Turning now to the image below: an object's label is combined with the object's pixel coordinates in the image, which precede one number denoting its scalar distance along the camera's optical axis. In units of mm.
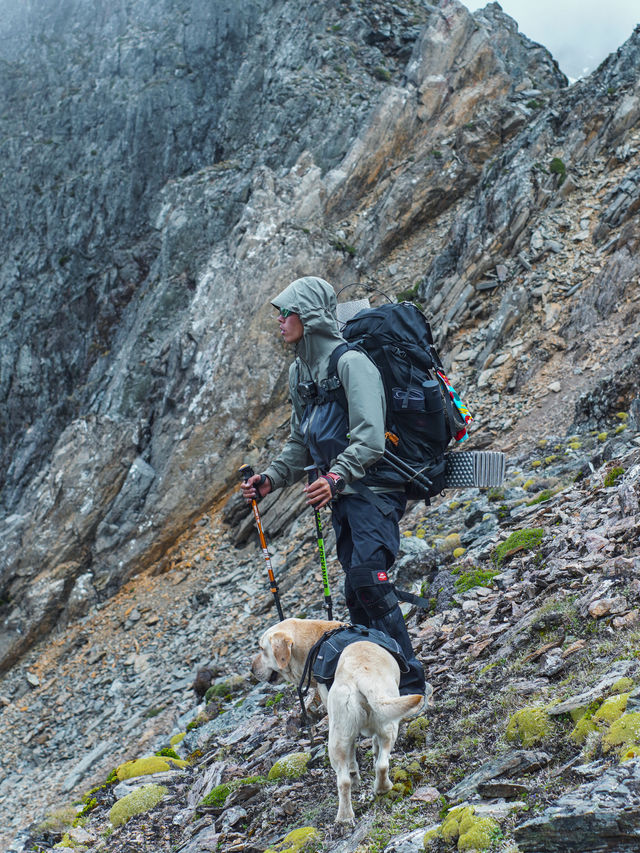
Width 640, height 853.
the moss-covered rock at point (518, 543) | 7738
